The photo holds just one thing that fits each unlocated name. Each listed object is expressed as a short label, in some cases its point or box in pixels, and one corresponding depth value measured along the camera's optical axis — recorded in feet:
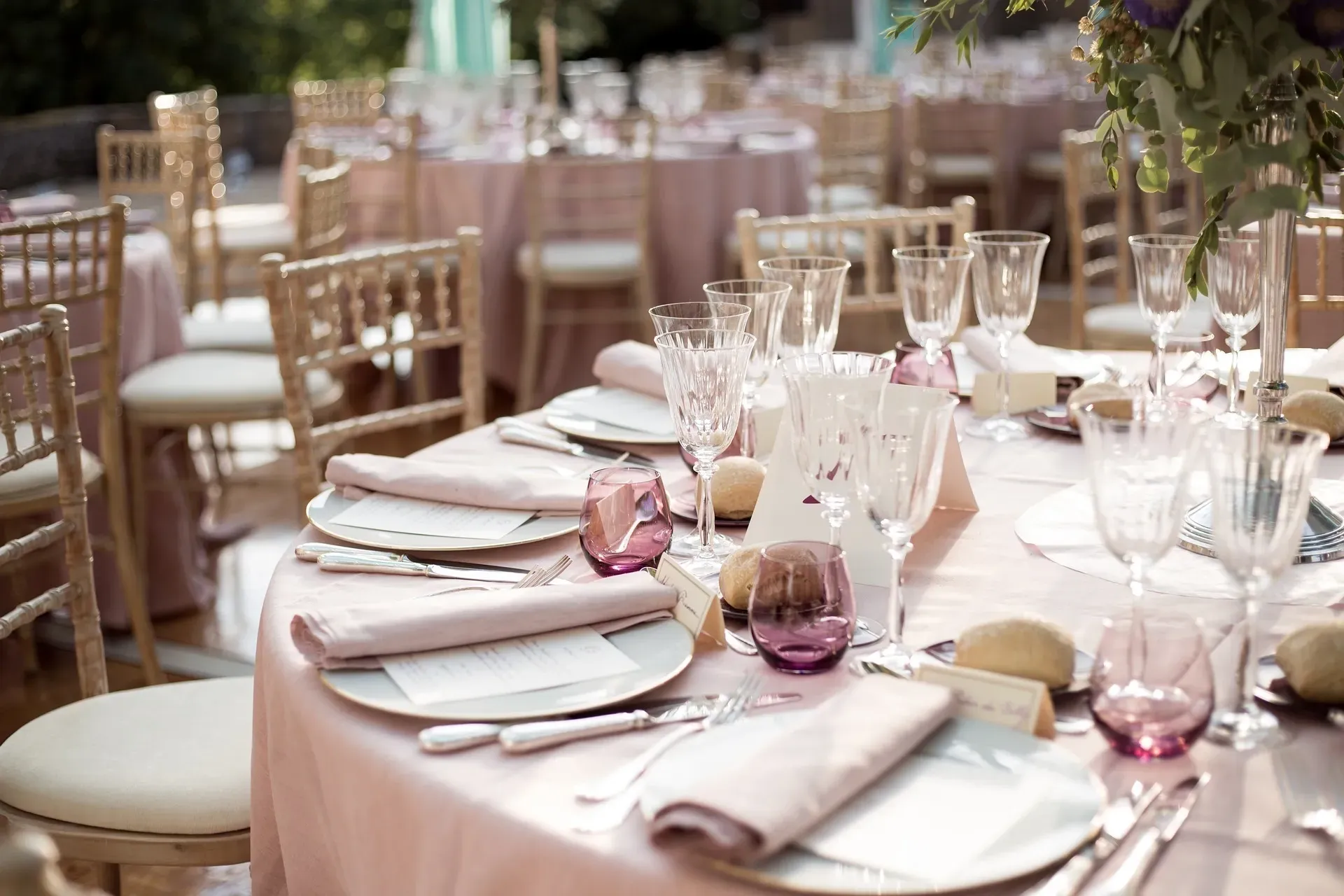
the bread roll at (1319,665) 3.08
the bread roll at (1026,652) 3.18
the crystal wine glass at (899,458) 3.20
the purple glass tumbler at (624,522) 4.00
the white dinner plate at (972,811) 2.49
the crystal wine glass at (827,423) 3.44
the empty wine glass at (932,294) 5.30
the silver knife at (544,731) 3.04
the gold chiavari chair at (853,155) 17.87
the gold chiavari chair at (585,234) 14.37
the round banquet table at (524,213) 15.08
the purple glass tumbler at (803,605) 3.27
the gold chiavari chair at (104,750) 4.71
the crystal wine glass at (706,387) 3.99
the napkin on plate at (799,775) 2.55
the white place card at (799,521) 3.97
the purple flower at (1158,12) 3.32
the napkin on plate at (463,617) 3.39
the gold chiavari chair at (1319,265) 7.31
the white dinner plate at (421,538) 4.27
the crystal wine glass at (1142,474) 2.90
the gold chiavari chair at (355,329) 6.31
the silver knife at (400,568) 4.09
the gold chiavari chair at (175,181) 14.32
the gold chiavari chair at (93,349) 8.06
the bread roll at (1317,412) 5.00
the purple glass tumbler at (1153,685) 2.86
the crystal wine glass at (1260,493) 2.82
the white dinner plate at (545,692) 3.16
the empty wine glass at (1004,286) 5.34
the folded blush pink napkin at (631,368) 5.90
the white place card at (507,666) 3.28
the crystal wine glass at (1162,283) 5.25
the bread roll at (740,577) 3.73
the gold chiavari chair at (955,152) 21.26
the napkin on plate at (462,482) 4.56
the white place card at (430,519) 4.42
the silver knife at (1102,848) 2.49
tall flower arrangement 3.20
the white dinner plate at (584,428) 5.39
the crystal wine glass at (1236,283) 5.00
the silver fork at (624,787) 2.74
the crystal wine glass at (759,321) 4.75
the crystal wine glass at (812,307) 5.09
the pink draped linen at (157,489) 10.02
